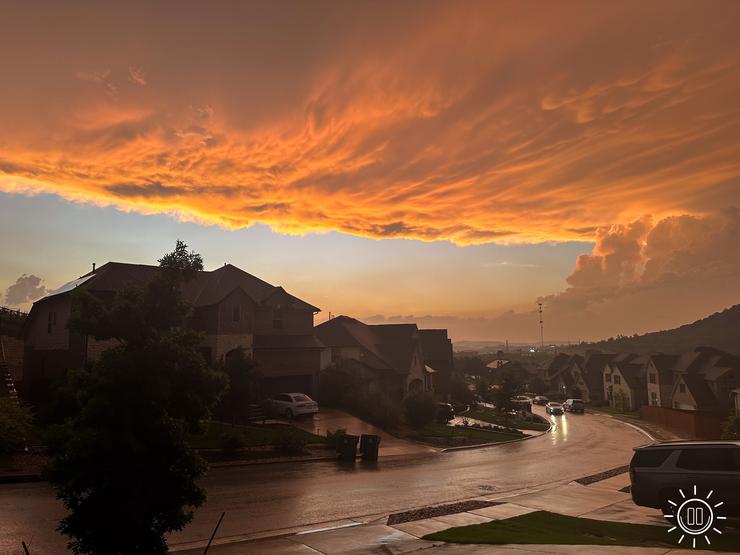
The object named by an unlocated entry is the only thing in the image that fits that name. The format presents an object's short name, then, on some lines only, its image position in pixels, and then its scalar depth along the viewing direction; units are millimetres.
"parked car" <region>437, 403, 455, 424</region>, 42309
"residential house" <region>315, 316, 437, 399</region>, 50969
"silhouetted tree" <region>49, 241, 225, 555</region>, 7875
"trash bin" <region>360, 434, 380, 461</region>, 24594
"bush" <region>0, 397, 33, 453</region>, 18375
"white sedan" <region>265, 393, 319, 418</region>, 33562
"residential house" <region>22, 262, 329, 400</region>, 32594
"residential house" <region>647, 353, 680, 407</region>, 73125
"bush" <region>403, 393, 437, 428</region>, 36000
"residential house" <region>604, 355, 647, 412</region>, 79562
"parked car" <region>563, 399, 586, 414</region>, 73344
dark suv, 12664
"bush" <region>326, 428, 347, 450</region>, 24734
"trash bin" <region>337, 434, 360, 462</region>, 24172
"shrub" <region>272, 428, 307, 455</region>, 23750
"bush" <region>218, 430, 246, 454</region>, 22156
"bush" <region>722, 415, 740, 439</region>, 33000
